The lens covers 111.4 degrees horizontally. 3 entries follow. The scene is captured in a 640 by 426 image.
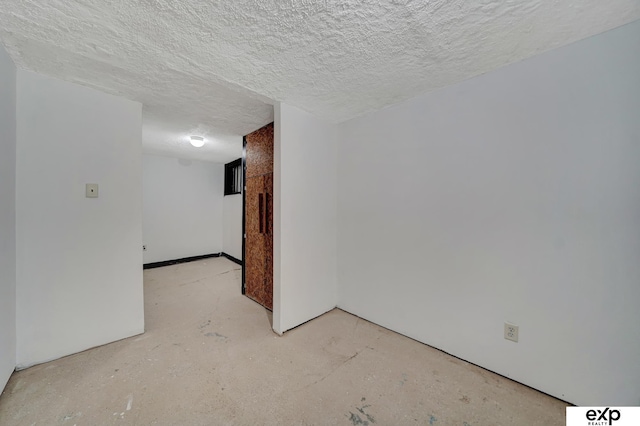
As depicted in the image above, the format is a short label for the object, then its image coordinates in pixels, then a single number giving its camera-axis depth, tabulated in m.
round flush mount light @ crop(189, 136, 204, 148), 3.24
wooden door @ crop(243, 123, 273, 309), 2.74
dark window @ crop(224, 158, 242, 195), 4.94
